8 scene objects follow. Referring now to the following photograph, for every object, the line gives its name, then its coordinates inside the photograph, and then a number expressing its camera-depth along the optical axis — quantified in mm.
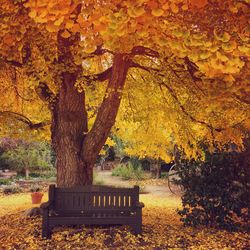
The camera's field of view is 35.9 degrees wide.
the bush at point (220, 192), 7746
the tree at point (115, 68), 4766
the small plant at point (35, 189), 17573
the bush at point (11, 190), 16859
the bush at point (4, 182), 18934
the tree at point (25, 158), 21672
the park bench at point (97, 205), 6922
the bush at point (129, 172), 22480
